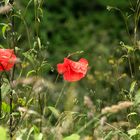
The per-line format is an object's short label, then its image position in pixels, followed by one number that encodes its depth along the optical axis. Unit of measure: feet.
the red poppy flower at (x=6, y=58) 16.49
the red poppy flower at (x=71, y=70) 17.02
